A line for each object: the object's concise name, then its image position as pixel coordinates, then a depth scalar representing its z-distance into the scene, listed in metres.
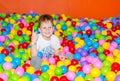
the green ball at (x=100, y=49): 2.23
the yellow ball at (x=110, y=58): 2.06
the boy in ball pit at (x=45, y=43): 2.07
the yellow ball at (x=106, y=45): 2.28
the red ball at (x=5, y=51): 2.17
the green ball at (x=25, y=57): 2.12
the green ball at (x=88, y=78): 1.84
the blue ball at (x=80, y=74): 1.87
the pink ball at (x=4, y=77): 1.85
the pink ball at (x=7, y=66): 1.98
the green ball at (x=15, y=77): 1.85
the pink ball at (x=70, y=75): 1.87
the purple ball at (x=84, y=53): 2.17
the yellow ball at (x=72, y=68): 1.95
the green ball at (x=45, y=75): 1.88
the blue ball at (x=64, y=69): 1.94
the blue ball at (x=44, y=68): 1.96
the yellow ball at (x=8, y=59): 2.06
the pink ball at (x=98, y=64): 1.96
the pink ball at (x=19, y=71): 1.91
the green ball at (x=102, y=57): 2.09
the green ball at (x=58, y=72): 1.92
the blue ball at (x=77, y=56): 2.13
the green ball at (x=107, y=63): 1.98
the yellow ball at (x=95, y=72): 1.89
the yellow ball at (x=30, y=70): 1.95
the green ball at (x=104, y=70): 1.90
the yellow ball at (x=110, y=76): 1.85
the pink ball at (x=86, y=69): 1.92
